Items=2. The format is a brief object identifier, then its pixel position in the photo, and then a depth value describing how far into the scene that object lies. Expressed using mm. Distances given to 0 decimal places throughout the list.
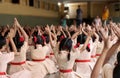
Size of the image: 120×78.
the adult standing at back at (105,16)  20633
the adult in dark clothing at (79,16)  21841
